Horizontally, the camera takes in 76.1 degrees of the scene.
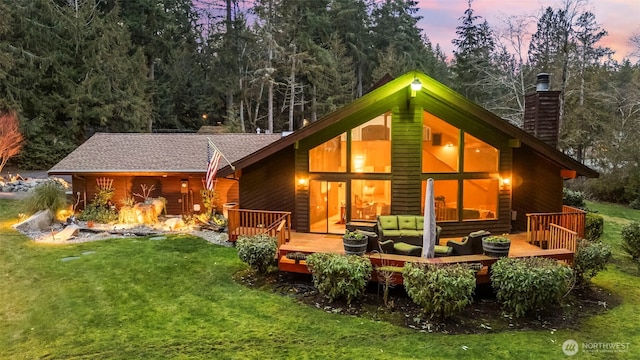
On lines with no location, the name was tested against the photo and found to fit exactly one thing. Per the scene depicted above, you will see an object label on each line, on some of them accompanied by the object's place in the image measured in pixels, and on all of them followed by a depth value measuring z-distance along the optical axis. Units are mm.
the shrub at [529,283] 6488
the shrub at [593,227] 10539
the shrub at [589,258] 7691
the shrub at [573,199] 14906
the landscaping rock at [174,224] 13052
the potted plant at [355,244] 7781
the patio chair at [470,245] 7891
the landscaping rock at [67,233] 11609
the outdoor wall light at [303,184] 10430
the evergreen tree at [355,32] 34219
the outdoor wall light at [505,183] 10156
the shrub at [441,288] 6328
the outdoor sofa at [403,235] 7921
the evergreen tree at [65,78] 22875
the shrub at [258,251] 8180
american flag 10227
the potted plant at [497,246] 7590
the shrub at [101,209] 13641
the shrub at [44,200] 13523
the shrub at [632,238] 9586
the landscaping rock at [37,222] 12305
